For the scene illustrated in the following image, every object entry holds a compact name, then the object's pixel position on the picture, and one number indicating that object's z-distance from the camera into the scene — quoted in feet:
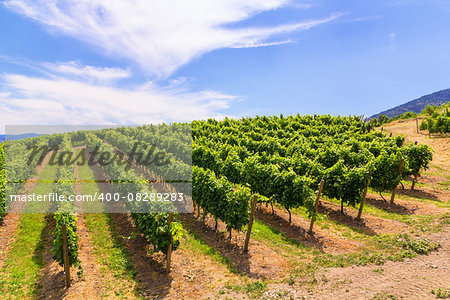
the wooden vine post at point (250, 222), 39.91
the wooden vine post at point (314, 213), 45.24
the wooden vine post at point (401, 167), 59.36
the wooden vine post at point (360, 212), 52.15
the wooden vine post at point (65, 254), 32.60
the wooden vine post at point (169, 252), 35.37
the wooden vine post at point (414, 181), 70.95
